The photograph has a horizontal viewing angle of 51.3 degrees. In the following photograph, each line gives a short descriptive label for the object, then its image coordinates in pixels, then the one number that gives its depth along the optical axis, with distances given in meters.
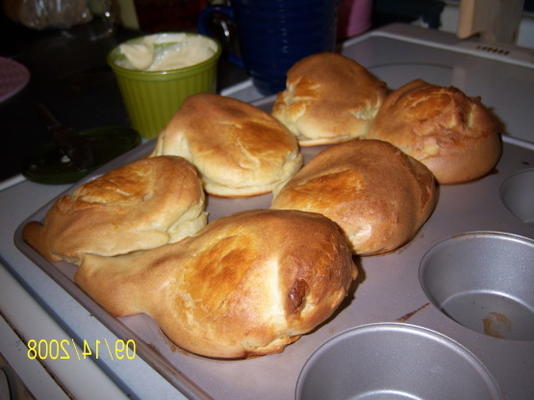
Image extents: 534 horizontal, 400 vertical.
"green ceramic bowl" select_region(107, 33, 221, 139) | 0.41
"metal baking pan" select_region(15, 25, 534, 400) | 0.25
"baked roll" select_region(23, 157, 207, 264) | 0.29
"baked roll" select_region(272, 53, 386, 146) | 0.37
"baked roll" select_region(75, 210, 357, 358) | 0.24
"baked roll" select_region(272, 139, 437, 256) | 0.29
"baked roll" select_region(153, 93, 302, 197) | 0.33
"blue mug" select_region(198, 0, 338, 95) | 0.42
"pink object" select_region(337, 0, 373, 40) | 0.59
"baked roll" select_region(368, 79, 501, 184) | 0.33
